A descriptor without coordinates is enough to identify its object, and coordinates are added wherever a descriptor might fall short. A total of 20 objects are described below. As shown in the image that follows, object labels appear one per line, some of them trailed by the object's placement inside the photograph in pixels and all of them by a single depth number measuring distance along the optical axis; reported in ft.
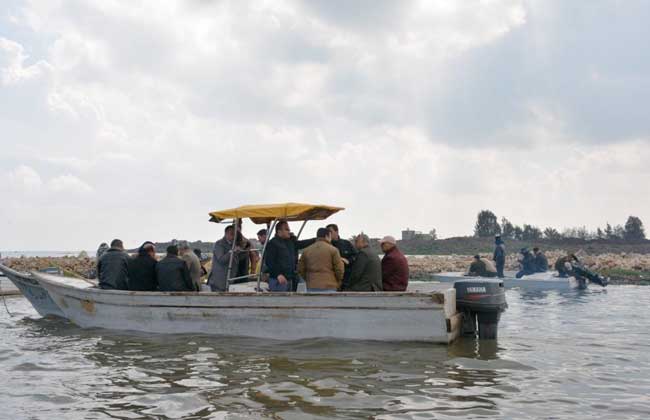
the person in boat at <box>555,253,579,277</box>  81.15
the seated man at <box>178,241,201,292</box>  39.89
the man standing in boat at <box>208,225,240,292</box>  38.98
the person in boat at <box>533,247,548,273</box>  89.25
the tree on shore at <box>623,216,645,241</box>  270.05
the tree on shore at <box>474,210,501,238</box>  299.58
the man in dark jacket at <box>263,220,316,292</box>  36.45
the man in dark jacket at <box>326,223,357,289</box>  38.70
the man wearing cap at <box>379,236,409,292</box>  35.22
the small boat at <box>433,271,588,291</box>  79.71
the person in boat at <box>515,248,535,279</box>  87.15
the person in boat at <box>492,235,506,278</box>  85.40
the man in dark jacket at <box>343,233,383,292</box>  34.30
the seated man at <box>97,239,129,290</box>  42.16
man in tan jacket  35.06
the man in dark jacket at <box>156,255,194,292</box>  38.83
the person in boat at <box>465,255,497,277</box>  75.15
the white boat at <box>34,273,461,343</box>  31.94
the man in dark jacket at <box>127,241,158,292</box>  40.04
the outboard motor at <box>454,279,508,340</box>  33.83
